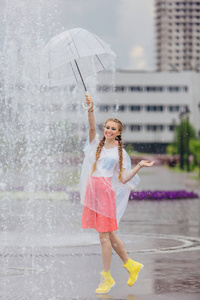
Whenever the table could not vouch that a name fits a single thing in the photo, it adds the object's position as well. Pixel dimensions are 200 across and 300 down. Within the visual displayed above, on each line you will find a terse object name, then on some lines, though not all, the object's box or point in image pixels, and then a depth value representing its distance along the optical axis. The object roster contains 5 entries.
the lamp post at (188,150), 53.48
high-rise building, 163.01
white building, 124.56
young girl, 7.91
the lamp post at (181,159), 61.06
